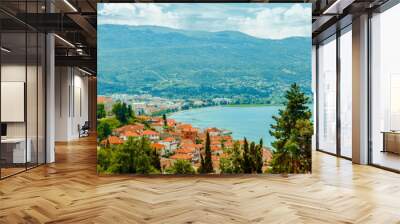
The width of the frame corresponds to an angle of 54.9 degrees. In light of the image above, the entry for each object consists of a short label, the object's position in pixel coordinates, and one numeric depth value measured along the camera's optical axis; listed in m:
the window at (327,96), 9.90
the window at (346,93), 8.74
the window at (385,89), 6.95
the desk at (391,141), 6.86
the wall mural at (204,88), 6.42
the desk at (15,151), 6.20
